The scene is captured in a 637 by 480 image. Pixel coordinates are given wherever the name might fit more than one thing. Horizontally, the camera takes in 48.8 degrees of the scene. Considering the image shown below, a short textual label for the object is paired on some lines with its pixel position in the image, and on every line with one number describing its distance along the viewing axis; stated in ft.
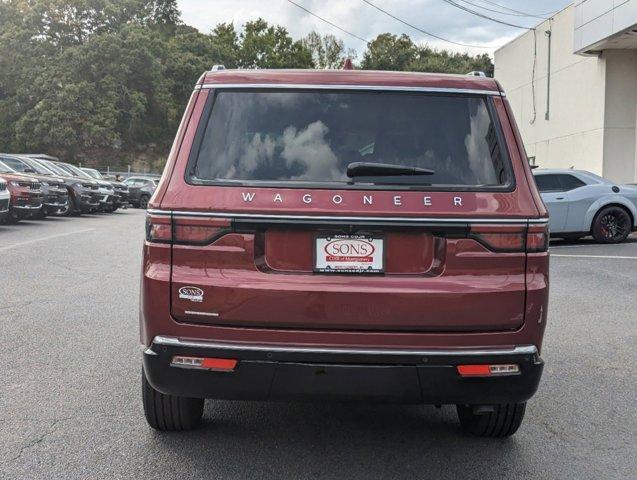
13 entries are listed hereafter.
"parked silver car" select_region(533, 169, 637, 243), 46.03
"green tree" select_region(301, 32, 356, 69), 238.27
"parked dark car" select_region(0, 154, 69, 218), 62.13
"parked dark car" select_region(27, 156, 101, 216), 70.44
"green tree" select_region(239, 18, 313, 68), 223.10
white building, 68.54
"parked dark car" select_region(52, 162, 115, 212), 76.64
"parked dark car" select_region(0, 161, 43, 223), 55.98
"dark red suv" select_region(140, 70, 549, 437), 10.34
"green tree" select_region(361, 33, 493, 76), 202.90
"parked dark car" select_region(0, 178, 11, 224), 50.98
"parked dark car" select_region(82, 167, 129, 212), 89.61
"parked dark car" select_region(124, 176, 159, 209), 110.52
